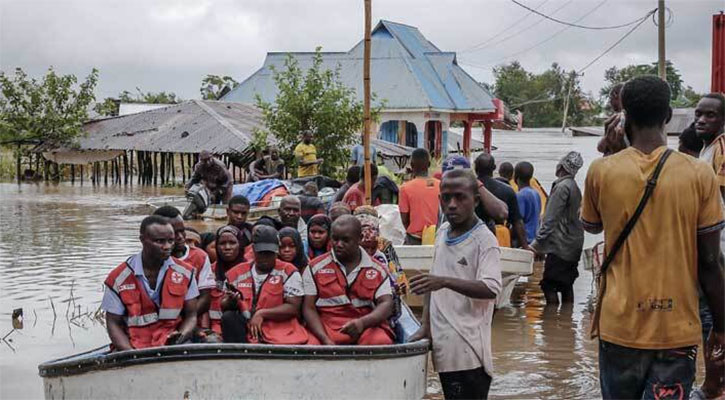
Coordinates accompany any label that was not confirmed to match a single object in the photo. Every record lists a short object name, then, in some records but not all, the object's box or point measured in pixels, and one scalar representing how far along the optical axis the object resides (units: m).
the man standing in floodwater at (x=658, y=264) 4.02
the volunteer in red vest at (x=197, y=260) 6.41
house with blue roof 32.81
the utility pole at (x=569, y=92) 65.07
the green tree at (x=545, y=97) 74.50
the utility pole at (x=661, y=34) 21.96
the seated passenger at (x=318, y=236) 7.36
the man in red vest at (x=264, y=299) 6.23
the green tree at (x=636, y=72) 49.85
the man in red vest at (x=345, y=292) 6.04
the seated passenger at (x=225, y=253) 7.24
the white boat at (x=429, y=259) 9.84
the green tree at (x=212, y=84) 65.50
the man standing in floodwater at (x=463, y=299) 5.02
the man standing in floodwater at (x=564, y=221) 10.48
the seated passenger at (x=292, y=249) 6.89
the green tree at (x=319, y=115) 26.39
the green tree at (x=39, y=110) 41.16
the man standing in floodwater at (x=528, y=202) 11.87
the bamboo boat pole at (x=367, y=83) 11.84
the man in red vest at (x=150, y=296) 5.93
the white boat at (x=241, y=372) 5.46
